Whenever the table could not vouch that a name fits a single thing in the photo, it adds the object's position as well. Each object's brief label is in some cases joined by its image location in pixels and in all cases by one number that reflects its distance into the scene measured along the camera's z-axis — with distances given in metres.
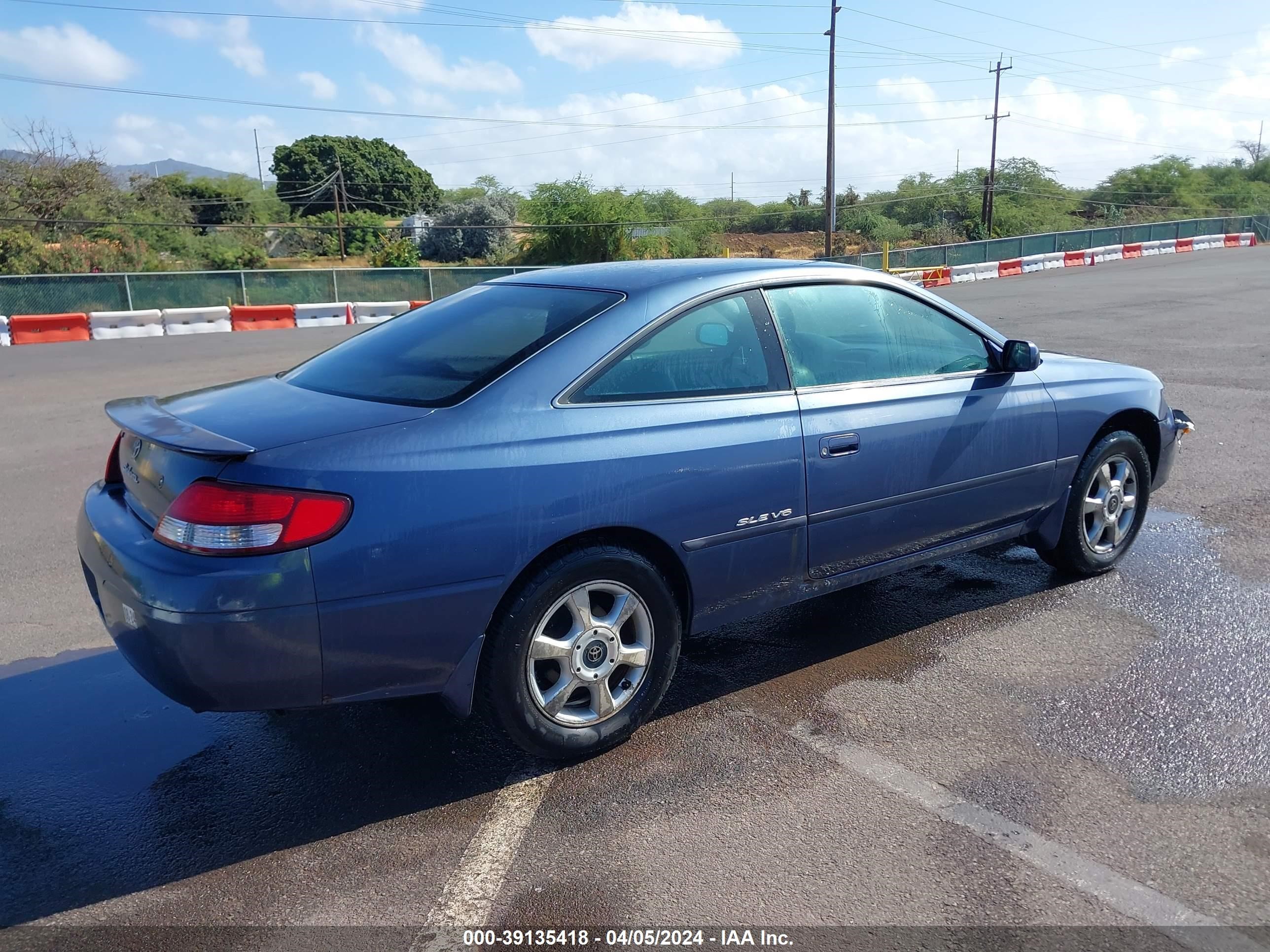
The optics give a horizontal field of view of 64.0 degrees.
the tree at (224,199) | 64.55
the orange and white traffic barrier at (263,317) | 21.81
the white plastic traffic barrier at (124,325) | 20.00
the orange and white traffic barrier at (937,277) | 30.48
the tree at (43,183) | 42.06
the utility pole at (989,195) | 56.88
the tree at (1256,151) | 89.06
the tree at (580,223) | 46.16
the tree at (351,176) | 85.25
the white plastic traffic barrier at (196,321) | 20.92
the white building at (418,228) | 57.53
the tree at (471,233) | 56.03
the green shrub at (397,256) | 47.19
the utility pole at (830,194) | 37.38
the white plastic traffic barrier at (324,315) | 22.55
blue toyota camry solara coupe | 2.89
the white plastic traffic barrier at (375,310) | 23.23
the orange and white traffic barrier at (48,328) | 19.19
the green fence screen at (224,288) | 21.97
